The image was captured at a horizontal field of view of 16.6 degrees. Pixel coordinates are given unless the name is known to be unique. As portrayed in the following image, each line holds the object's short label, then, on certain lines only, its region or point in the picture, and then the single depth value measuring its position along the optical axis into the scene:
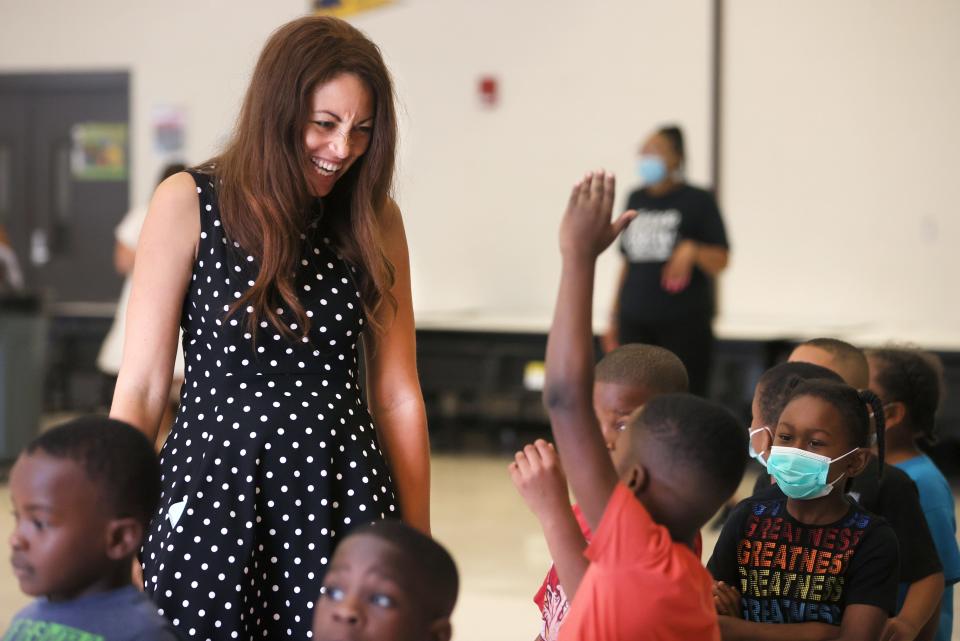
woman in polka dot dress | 5.36
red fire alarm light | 14.97
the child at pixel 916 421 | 5.93
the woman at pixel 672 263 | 10.37
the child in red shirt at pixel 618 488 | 4.92
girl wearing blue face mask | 5.44
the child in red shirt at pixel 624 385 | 5.51
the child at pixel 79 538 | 4.93
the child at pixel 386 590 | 4.89
